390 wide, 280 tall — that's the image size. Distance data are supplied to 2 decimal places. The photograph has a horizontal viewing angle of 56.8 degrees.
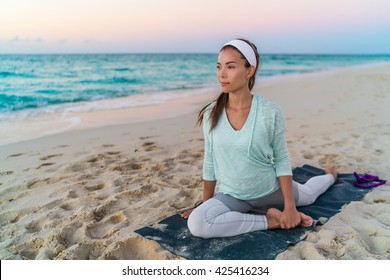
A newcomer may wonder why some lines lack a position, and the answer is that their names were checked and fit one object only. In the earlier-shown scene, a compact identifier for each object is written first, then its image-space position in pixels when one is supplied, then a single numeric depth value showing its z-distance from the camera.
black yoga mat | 2.57
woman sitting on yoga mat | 2.74
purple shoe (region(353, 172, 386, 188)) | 3.82
